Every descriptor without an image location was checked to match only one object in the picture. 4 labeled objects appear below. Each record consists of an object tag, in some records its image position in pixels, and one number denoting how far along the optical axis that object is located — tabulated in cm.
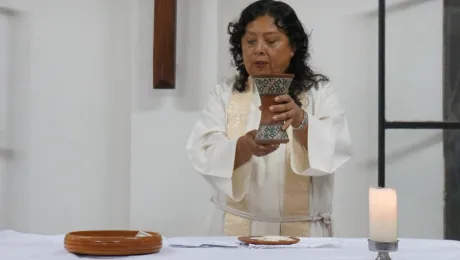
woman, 585
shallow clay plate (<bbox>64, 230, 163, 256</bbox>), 484
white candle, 472
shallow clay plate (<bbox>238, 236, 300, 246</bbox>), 510
